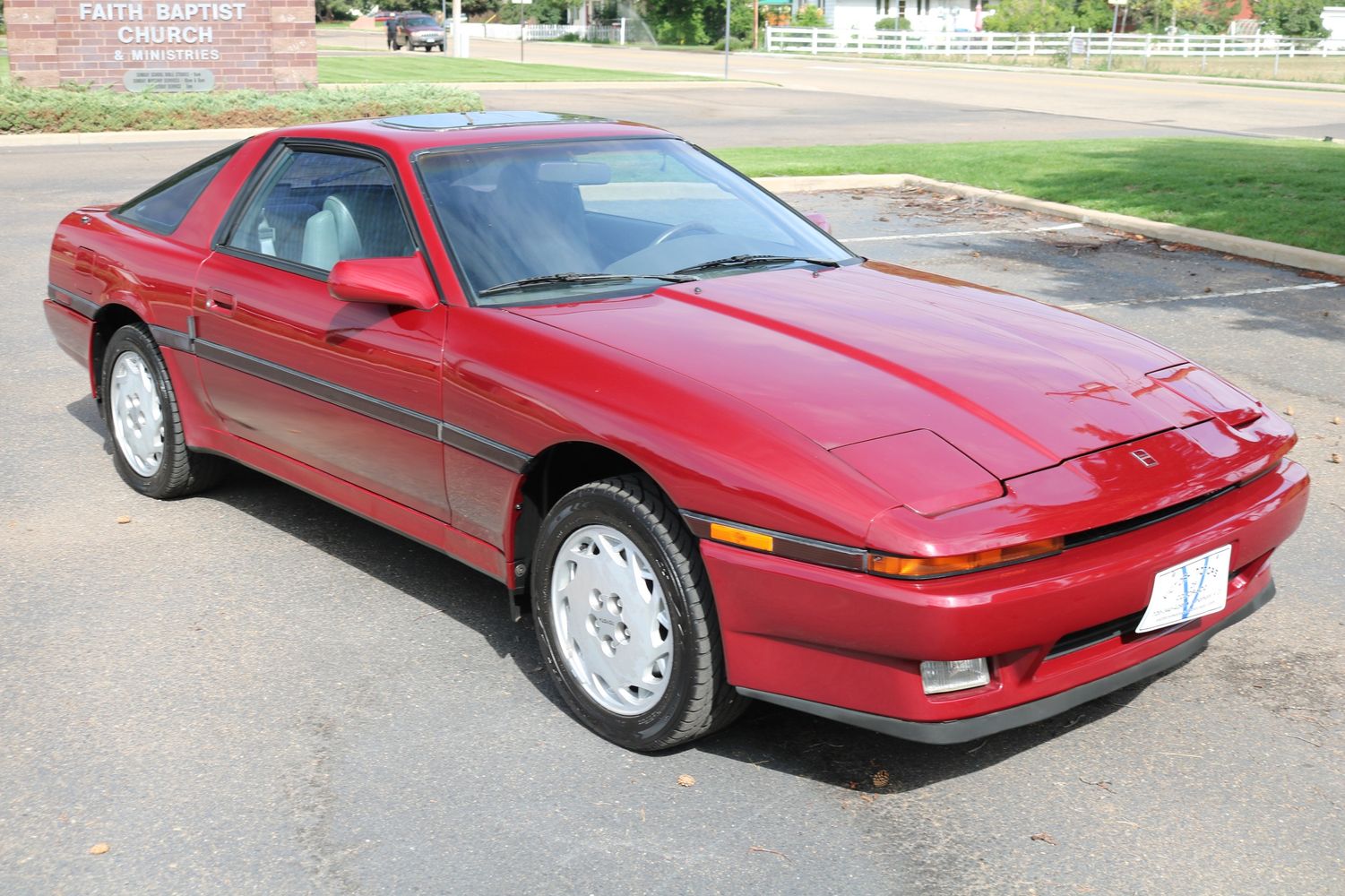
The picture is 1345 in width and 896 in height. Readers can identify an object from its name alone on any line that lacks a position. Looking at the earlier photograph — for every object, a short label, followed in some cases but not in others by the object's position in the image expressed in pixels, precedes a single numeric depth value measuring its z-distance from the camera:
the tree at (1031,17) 67.12
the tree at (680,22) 67.94
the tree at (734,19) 65.75
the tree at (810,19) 68.44
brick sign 24.66
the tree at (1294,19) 72.81
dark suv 57.06
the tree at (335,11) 104.06
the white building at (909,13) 71.38
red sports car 3.20
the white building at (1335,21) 76.68
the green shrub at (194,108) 21.31
